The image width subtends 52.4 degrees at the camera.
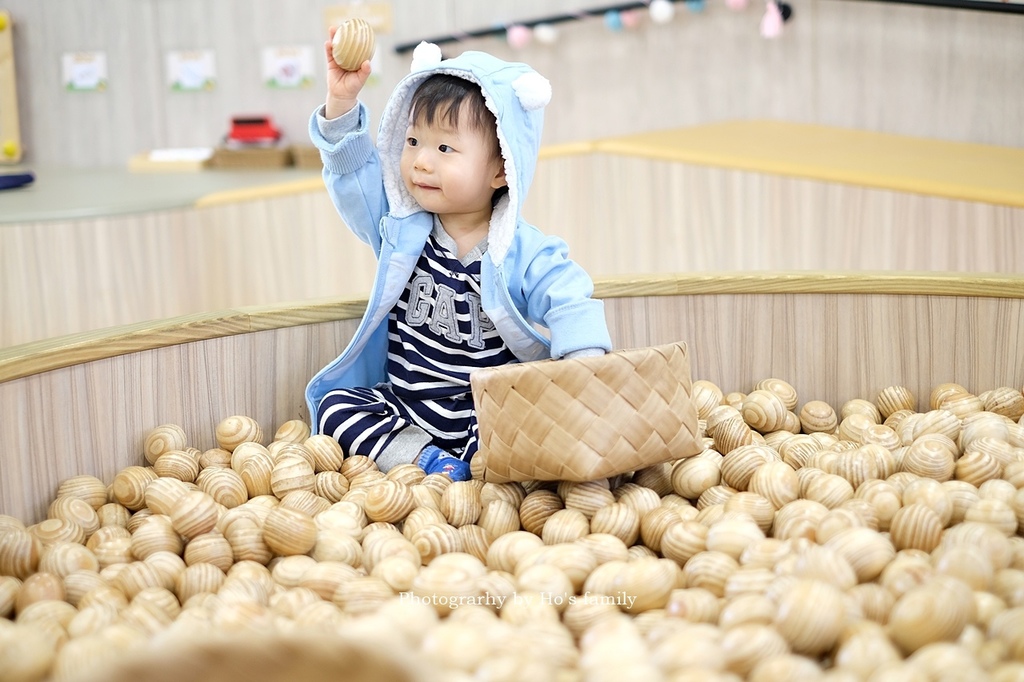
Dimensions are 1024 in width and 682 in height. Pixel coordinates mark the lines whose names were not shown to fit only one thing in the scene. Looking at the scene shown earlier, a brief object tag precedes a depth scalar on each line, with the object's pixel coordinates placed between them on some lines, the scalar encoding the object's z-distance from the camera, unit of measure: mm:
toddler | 1204
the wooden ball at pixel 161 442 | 1190
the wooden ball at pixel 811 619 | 756
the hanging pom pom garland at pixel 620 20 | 2359
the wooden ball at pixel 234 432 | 1247
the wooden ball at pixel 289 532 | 973
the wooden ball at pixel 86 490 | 1097
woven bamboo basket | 1054
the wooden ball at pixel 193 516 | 1017
